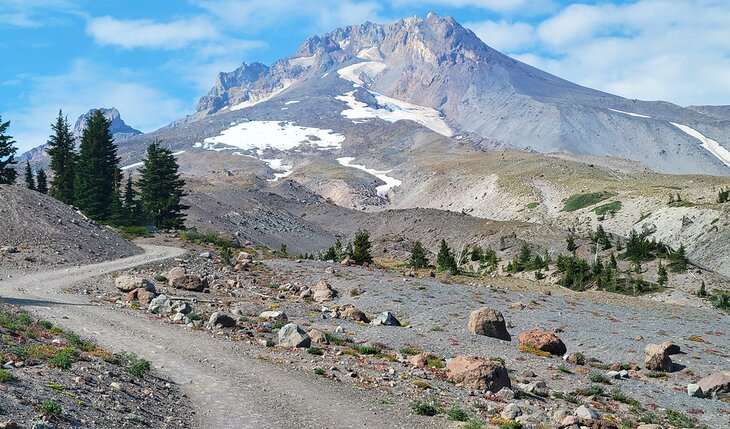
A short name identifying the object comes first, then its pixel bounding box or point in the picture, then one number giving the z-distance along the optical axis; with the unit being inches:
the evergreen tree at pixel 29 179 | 4097.0
